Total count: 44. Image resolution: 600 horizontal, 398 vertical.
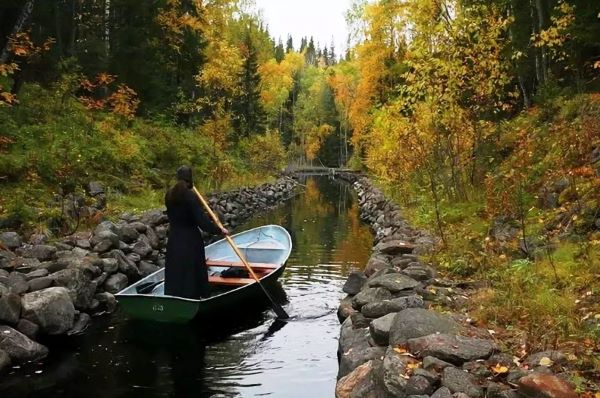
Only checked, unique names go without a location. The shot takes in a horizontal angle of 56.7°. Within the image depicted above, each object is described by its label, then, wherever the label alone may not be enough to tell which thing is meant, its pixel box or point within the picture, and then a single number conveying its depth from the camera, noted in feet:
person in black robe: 28.37
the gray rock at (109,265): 33.30
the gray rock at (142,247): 39.73
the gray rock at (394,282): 24.39
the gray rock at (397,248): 33.98
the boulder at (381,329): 19.36
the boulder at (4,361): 21.77
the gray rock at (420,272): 26.03
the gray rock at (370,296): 24.14
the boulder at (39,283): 26.66
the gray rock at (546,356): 14.61
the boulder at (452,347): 15.67
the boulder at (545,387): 12.78
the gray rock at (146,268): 37.80
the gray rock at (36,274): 27.44
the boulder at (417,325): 17.71
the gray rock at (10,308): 23.45
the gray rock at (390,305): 21.73
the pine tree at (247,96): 117.34
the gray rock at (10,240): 31.32
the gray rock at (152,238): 42.71
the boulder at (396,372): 14.88
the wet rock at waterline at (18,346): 22.68
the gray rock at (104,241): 35.47
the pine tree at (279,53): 249.43
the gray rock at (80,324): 27.09
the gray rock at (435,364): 15.27
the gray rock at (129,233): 39.68
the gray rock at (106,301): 31.32
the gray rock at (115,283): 32.94
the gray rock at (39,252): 30.91
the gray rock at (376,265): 30.44
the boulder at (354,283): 30.42
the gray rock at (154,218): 45.54
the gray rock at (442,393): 13.88
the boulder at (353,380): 17.49
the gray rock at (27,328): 24.26
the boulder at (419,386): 14.43
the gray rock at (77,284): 28.14
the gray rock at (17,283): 25.80
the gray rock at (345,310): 27.81
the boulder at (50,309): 24.73
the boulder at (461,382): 14.01
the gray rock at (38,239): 33.14
